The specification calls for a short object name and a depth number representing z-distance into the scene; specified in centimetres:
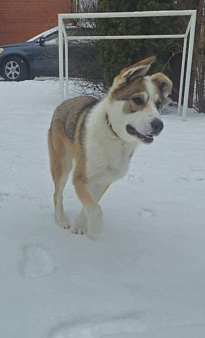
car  1004
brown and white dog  217
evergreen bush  639
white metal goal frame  536
